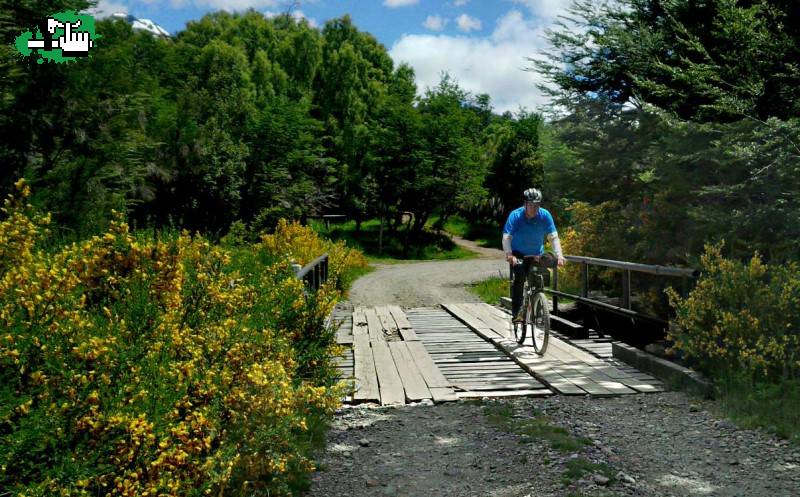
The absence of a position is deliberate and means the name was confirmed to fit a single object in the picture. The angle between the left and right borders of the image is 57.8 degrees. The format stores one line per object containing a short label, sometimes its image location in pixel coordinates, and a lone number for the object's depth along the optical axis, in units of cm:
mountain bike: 945
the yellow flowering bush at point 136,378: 300
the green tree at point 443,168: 4519
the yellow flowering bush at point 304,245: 1764
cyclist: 939
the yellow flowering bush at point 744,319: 691
